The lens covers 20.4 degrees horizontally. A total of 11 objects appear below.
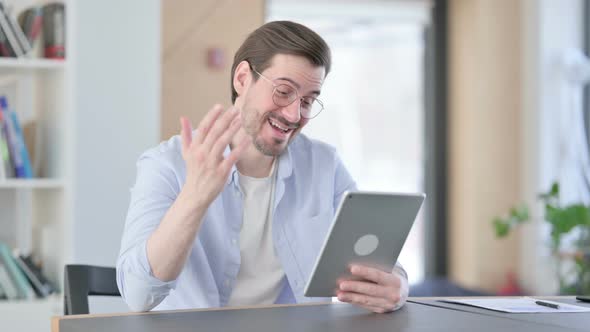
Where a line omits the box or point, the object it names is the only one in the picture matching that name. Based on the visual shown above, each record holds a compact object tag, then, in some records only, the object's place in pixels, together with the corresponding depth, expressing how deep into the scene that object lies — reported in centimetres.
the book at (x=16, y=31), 526
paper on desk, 328
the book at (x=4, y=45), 528
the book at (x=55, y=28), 535
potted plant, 733
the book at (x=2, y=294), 523
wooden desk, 276
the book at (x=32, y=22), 534
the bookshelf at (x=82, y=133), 532
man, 312
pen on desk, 339
